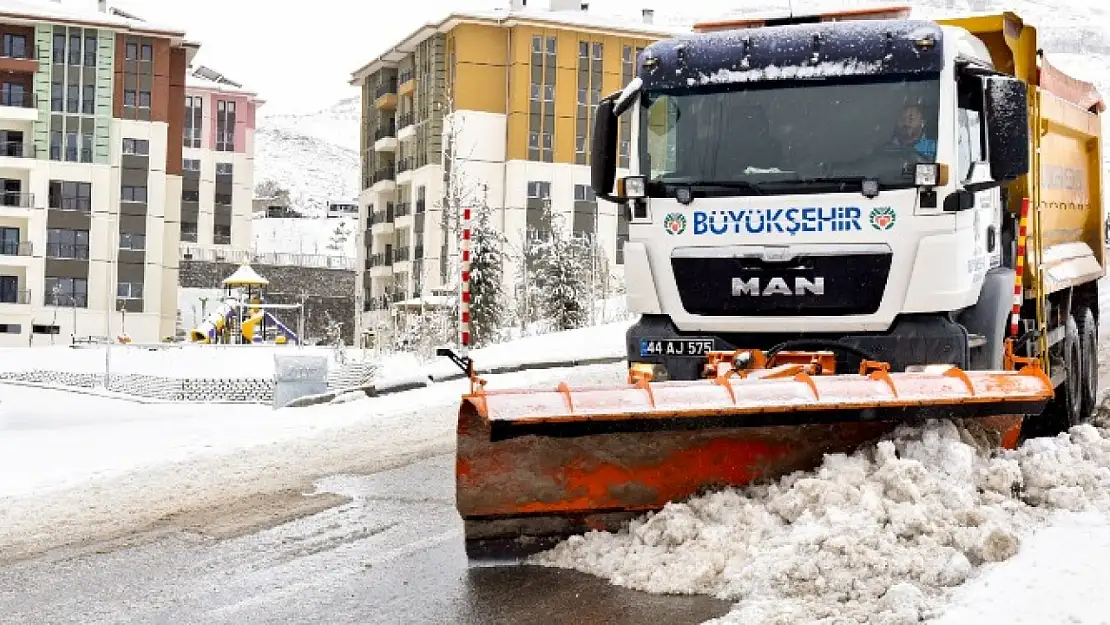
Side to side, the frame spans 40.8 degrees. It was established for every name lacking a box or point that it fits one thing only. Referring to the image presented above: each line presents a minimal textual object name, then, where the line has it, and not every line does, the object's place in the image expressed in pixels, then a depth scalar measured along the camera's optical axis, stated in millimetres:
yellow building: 66750
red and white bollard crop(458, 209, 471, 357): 13027
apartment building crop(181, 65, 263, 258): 97938
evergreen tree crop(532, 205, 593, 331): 44656
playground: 55938
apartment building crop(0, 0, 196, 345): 68625
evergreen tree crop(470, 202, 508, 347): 43469
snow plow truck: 8664
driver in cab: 8695
